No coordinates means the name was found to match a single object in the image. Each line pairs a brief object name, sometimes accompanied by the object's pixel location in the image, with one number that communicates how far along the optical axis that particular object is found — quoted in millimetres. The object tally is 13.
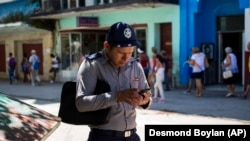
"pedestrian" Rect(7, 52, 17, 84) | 21016
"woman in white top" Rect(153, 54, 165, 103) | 11711
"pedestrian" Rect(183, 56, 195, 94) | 12984
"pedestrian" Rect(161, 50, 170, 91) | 14877
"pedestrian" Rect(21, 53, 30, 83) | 21281
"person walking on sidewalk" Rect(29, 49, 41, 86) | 19178
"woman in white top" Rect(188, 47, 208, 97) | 12703
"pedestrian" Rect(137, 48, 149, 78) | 14641
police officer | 2732
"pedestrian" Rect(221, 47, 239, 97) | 12531
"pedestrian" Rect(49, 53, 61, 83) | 20891
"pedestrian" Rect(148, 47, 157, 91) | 12423
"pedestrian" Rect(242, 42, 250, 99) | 11723
